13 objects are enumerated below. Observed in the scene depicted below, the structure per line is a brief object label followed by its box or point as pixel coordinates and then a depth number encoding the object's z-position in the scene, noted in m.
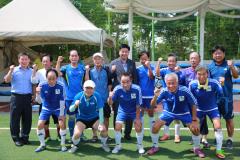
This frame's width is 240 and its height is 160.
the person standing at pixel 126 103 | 6.75
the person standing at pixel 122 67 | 7.42
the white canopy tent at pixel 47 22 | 12.36
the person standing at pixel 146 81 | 7.59
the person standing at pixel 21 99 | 7.22
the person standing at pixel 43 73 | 7.25
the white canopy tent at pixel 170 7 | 13.28
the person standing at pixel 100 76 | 7.26
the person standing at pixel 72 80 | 7.28
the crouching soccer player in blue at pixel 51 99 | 6.95
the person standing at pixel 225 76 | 6.84
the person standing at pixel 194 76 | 6.98
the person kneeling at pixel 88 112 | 6.75
